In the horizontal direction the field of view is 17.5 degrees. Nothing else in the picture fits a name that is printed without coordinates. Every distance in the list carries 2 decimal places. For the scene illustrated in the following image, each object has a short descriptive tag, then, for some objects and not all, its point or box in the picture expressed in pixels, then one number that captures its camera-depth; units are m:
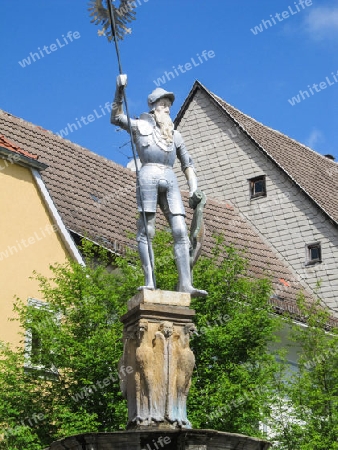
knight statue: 11.81
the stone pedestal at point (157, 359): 10.90
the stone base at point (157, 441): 10.17
